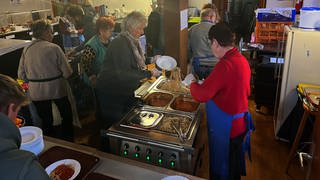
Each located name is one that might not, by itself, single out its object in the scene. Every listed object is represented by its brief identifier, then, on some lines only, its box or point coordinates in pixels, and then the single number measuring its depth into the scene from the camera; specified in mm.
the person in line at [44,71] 2156
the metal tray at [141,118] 1744
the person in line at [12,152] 608
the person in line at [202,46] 3271
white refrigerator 2393
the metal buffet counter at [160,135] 1576
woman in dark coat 2090
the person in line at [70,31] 2904
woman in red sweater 1624
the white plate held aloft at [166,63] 2379
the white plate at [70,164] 1133
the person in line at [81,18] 2840
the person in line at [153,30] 3482
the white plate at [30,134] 1211
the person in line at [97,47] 2418
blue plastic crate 3221
